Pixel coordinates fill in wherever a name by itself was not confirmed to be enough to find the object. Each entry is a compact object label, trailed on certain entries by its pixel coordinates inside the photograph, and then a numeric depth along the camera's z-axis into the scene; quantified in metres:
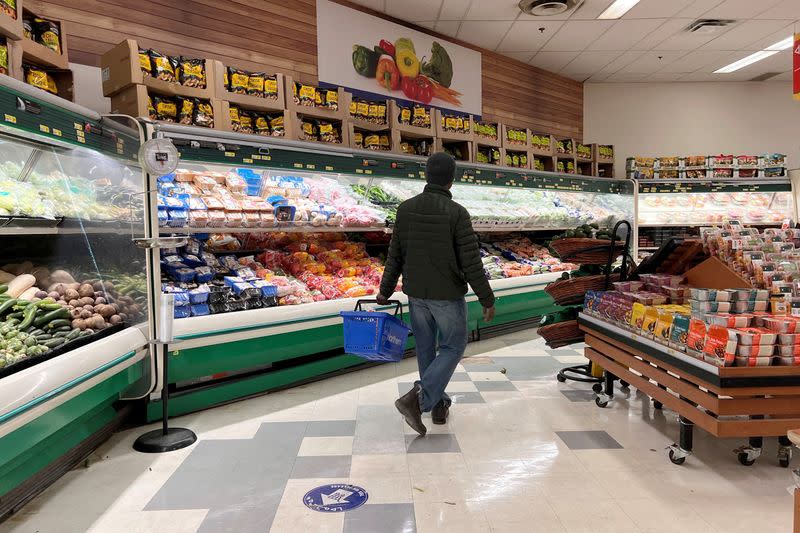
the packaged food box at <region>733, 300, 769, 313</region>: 3.11
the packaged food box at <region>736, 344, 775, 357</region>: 2.70
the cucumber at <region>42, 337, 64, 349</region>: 2.72
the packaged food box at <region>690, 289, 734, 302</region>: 3.06
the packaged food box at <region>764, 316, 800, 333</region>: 2.75
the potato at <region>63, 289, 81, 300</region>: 3.20
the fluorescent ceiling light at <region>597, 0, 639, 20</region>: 6.95
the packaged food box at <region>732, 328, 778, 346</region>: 2.69
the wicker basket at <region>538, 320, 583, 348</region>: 4.50
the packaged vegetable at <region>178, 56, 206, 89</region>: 4.39
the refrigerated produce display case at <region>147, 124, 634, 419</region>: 3.93
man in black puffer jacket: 3.45
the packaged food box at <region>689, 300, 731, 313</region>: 3.05
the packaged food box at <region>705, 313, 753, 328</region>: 2.84
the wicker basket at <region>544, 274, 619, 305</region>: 4.46
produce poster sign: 6.52
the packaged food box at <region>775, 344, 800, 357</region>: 2.74
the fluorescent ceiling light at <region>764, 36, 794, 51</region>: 8.61
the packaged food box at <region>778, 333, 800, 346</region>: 2.73
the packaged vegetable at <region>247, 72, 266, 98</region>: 4.81
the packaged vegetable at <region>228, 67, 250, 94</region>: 4.72
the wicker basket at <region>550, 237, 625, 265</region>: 4.29
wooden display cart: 2.67
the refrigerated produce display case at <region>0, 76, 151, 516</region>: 2.47
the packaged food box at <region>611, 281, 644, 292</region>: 3.98
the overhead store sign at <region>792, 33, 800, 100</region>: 5.22
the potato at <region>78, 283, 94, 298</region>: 3.29
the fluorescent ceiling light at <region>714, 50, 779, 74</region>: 9.28
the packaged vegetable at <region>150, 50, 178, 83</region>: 4.20
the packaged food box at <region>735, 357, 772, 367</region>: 2.69
